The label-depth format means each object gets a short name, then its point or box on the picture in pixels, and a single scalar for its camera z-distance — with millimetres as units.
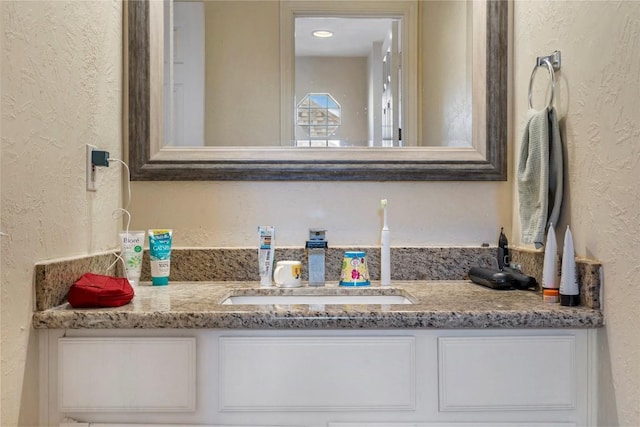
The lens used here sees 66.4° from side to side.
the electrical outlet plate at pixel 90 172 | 1104
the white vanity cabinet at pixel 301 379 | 901
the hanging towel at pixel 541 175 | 1079
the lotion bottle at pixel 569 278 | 961
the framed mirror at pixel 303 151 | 1315
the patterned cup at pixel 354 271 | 1256
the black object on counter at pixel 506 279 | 1150
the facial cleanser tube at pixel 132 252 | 1195
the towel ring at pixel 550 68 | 1111
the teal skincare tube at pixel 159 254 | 1236
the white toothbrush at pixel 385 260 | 1268
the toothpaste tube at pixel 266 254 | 1265
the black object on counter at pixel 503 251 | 1296
